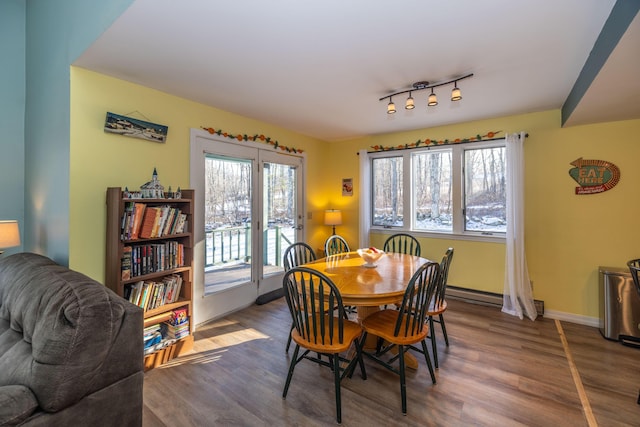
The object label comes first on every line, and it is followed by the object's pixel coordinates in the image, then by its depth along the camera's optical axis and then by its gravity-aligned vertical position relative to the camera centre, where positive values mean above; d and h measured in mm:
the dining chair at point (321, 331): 1765 -815
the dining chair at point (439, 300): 2281 -751
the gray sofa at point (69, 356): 1191 -659
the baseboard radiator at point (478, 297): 3325 -1079
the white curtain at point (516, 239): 3285 -301
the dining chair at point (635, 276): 2053 -463
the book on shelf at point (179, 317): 2520 -931
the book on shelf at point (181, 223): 2543 -75
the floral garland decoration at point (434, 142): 3597 +1024
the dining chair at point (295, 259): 2915 -507
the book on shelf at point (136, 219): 2215 -32
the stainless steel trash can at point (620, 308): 2650 -916
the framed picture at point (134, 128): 2339 +778
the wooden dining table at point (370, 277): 1911 -514
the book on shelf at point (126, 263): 2186 -380
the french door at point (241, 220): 3174 -64
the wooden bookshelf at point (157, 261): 2180 -395
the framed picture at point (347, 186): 4790 +484
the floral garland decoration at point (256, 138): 3207 +985
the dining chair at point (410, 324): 1857 -799
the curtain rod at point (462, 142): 3348 +972
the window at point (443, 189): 3668 +369
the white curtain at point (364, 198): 4480 +264
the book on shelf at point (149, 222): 2289 -57
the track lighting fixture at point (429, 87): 2315 +1175
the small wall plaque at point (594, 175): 2977 +423
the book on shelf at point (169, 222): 2445 -62
